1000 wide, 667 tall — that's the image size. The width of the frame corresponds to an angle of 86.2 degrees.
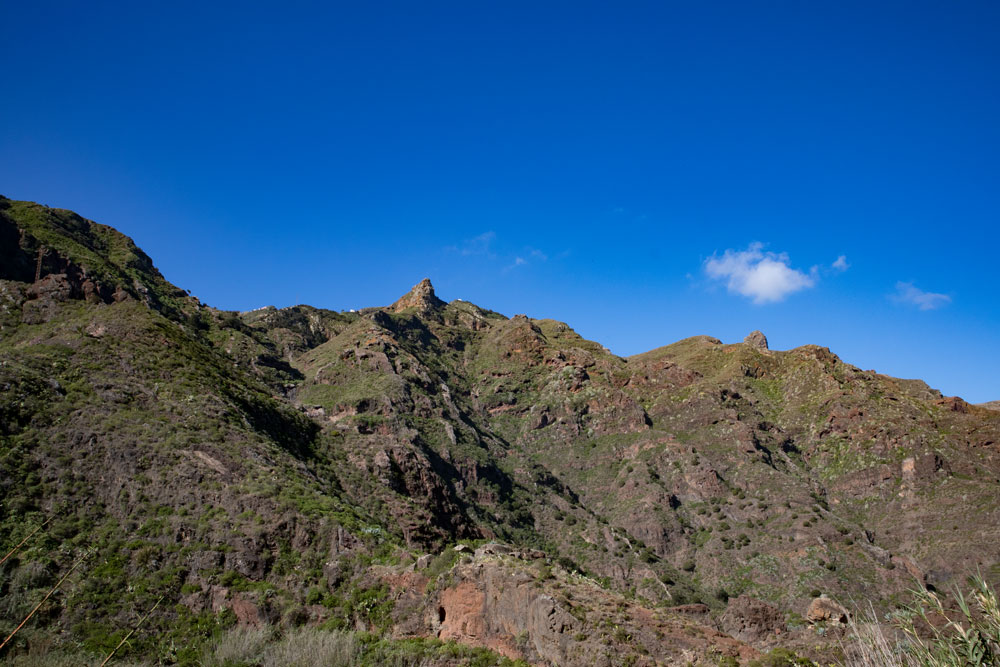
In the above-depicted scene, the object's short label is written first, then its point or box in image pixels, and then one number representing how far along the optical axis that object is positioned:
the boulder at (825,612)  35.41
